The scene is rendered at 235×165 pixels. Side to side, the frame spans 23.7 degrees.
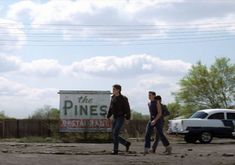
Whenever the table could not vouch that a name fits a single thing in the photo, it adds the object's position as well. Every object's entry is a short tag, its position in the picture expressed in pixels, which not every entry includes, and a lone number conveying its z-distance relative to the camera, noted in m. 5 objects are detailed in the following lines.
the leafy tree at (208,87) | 64.75
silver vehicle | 27.38
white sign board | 29.25
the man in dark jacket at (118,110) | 15.42
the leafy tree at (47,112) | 51.00
